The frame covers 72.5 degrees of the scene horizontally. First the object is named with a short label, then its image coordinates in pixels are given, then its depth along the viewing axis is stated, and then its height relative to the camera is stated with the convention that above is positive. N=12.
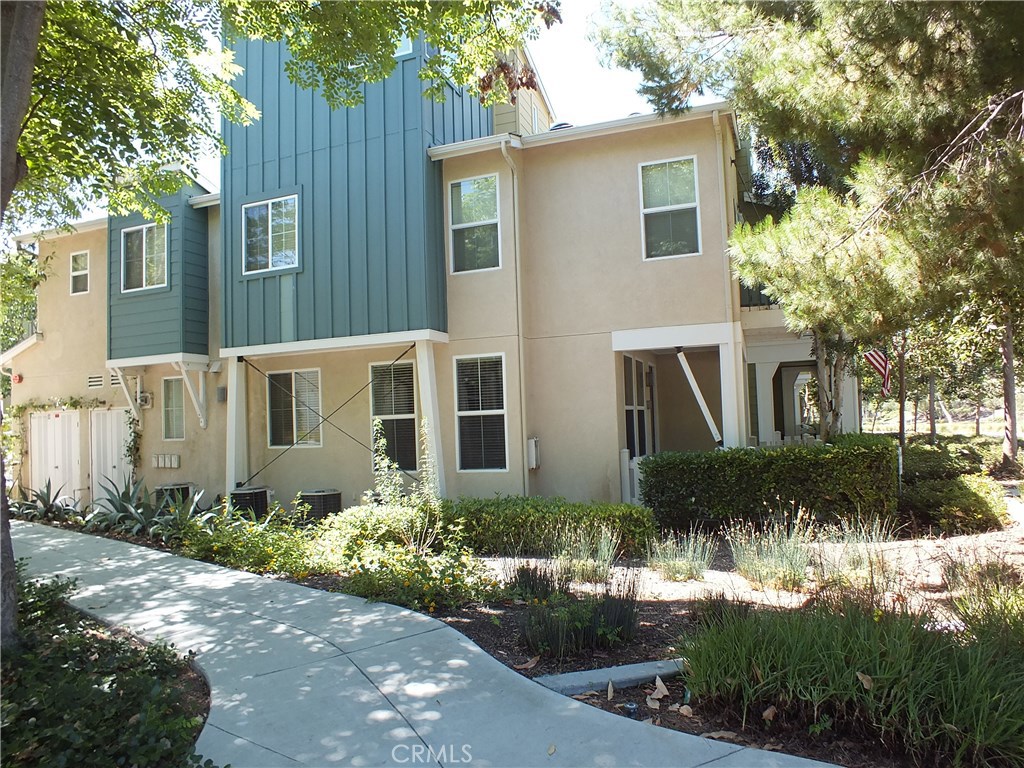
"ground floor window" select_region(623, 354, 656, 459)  12.52 +0.10
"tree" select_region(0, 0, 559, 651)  7.49 +4.18
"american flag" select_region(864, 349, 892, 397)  15.00 +0.84
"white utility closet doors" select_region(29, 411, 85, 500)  15.26 -0.48
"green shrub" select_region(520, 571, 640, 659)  4.84 -1.51
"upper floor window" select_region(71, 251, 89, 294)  15.41 +3.46
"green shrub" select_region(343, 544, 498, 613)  6.24 -1.53
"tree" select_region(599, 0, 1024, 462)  5.50 +2.55
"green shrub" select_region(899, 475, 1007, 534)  10.16 -1.57
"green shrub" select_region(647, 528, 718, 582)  7.16 -1.59
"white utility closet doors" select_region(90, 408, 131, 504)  14.78 -0.42
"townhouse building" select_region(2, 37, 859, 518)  10.97 +2.13
